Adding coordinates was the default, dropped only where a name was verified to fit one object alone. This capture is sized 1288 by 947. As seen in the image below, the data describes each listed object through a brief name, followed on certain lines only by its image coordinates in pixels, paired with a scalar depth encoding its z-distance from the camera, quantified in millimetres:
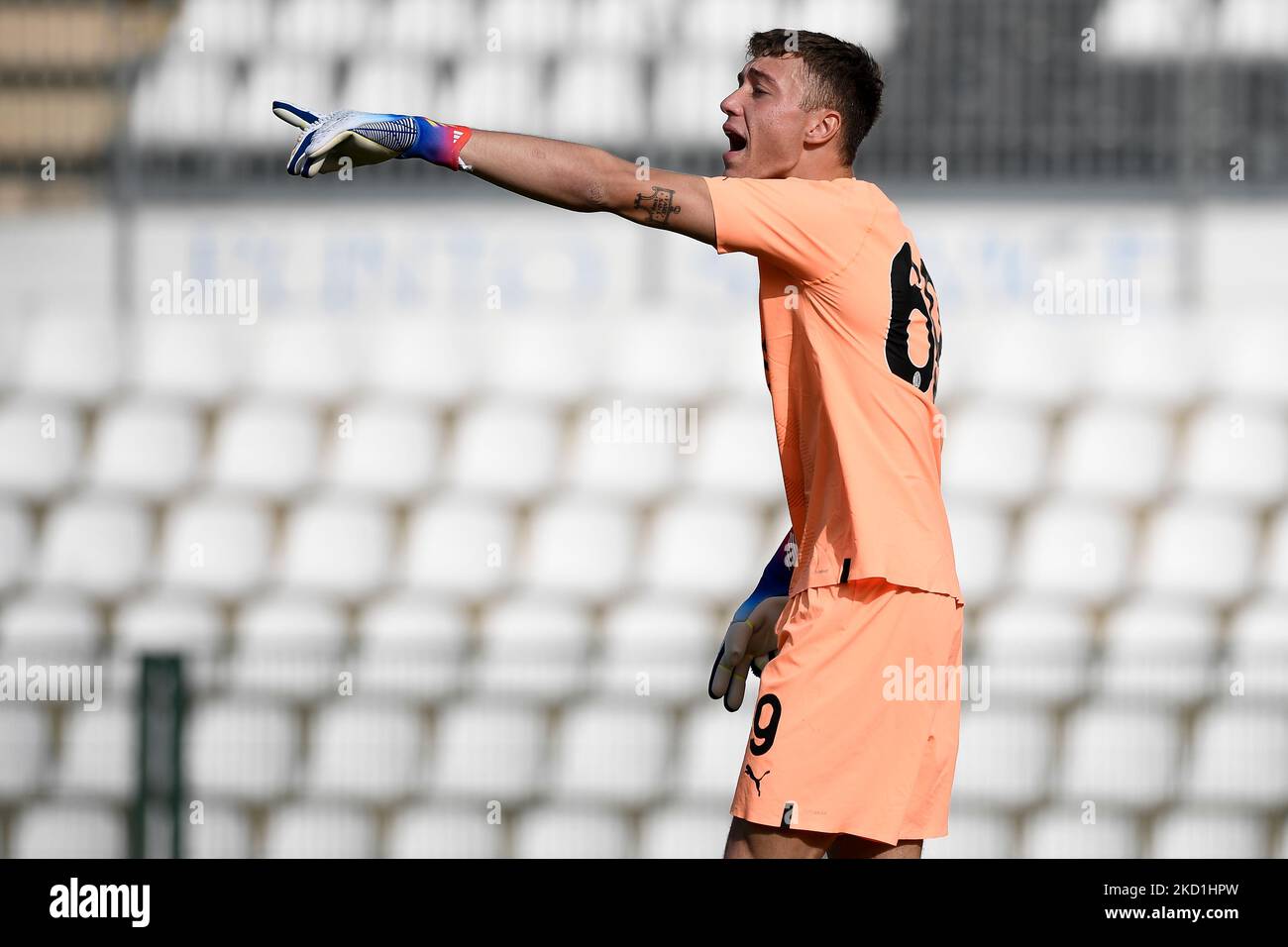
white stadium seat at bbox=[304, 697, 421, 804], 8672
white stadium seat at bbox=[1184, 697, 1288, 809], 8523
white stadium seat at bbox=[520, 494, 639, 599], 10992
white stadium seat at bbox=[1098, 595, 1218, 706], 8570
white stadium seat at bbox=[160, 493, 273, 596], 11109
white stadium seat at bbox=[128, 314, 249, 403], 11906
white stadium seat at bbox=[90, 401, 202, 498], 11594
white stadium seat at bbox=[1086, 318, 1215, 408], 11687
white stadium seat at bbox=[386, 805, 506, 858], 8648
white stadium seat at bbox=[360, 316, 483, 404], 11852
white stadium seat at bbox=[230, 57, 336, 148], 12602
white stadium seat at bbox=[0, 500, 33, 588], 11359
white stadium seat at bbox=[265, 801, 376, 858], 8594
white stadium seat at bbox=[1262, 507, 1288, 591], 11008
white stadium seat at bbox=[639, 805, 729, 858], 8547
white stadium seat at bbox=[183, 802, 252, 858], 8266
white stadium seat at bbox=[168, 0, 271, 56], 12805
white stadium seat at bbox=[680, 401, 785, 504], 11187
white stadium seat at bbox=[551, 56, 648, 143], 12453
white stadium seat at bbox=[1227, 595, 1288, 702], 8656
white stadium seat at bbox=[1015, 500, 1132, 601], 10766
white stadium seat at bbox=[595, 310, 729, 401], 11586
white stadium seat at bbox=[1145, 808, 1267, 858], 8406
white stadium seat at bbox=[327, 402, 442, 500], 11508
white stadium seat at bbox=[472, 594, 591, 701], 8766
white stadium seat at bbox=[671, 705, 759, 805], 8812
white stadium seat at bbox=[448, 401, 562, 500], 11453
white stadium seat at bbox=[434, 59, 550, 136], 12539
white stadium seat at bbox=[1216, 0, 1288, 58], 12531
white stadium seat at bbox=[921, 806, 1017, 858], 8562
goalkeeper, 4074
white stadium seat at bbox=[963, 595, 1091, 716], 8570
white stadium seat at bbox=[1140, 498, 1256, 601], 10859
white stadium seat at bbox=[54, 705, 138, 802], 8391
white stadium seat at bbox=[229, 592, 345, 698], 8617
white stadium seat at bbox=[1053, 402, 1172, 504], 11391
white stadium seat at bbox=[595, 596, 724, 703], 8664
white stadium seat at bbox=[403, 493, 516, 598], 11016
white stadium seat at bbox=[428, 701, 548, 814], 8719
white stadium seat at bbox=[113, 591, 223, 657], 9742
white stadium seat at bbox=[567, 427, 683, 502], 11445
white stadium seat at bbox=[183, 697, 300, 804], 8398
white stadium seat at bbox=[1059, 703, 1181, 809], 8578
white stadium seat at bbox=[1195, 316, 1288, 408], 11664
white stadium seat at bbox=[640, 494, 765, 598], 10844
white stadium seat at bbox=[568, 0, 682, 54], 12602
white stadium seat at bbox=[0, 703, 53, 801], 8617
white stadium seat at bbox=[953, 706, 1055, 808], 8656
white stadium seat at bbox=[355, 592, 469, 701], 8742
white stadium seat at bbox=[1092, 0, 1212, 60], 12422
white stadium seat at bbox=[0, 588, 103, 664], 10142
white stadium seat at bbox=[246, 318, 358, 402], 11922
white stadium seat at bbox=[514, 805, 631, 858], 8648
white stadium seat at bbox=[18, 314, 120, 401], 11992
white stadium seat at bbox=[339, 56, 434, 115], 12578
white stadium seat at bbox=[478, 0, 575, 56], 12766
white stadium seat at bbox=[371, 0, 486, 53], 12742
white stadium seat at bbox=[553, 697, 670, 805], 8773
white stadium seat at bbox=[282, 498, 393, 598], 11047
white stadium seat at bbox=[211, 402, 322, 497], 11555
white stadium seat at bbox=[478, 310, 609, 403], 11750
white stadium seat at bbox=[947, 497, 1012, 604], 10805
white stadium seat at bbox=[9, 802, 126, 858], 8289
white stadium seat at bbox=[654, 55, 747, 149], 12234
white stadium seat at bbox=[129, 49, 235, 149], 12523
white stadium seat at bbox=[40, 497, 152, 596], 11203
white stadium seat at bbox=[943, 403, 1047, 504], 11312
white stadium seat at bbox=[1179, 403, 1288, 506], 11359
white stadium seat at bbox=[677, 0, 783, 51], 12586
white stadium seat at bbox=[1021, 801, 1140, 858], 8445
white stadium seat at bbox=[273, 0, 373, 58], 12781
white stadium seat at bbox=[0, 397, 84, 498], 11687
